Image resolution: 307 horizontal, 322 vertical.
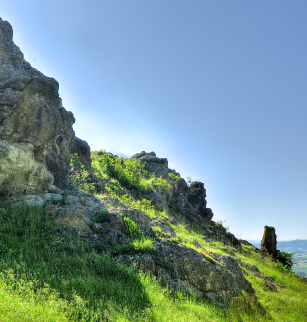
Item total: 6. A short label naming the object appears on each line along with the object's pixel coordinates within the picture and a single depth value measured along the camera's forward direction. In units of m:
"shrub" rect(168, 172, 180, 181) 36.56
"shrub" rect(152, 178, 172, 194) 25.92
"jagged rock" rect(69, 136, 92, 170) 19.69
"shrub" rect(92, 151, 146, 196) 23.53
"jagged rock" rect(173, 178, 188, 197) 30.63
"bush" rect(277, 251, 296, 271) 23.02
